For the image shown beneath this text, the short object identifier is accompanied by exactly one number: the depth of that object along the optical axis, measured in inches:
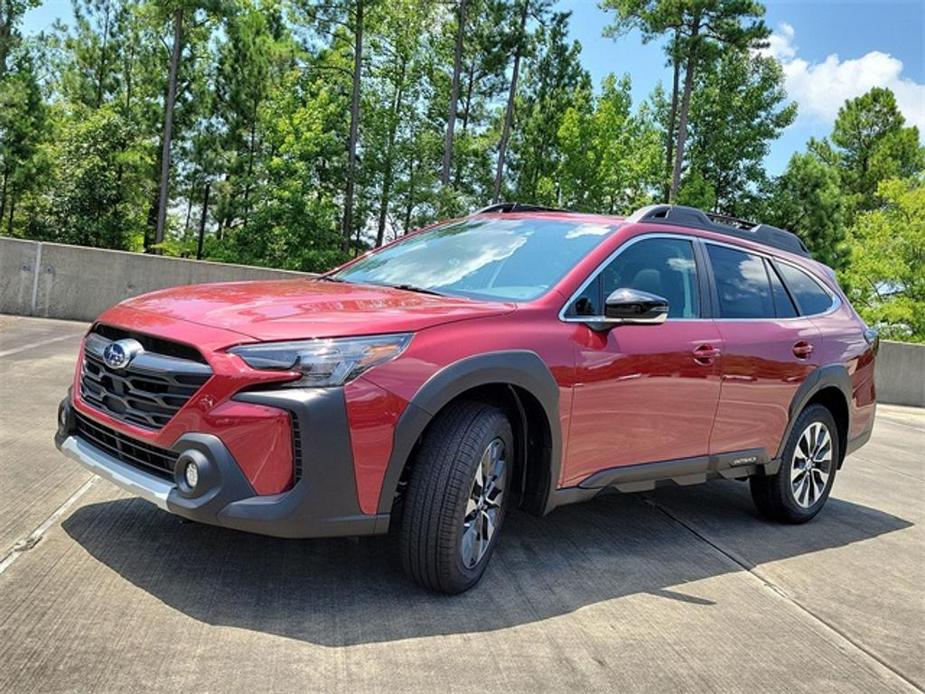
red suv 123.9
